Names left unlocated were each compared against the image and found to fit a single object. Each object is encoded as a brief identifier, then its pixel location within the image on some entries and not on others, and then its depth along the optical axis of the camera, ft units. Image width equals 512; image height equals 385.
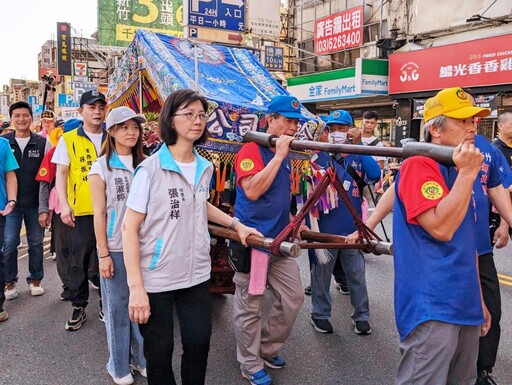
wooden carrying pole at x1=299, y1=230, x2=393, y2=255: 9.23
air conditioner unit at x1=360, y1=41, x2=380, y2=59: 55.28
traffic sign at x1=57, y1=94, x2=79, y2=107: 88.69
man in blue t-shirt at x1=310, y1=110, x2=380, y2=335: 13.42
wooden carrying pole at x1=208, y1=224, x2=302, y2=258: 8.65
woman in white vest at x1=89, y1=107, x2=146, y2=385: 10.12
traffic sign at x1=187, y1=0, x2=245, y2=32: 28.19
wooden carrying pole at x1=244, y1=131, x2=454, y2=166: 6.37
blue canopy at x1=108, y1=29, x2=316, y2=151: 12.66
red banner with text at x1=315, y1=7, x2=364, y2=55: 56.03
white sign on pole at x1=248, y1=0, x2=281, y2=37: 49.65
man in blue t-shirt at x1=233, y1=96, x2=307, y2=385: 10.17
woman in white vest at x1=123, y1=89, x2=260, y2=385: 7.77
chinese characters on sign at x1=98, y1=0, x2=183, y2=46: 93.15
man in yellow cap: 6.33
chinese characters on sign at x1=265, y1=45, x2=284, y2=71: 57.82
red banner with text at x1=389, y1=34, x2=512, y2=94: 41.68
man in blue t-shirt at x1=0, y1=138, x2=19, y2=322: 14.62
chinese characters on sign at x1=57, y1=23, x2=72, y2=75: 83.15
